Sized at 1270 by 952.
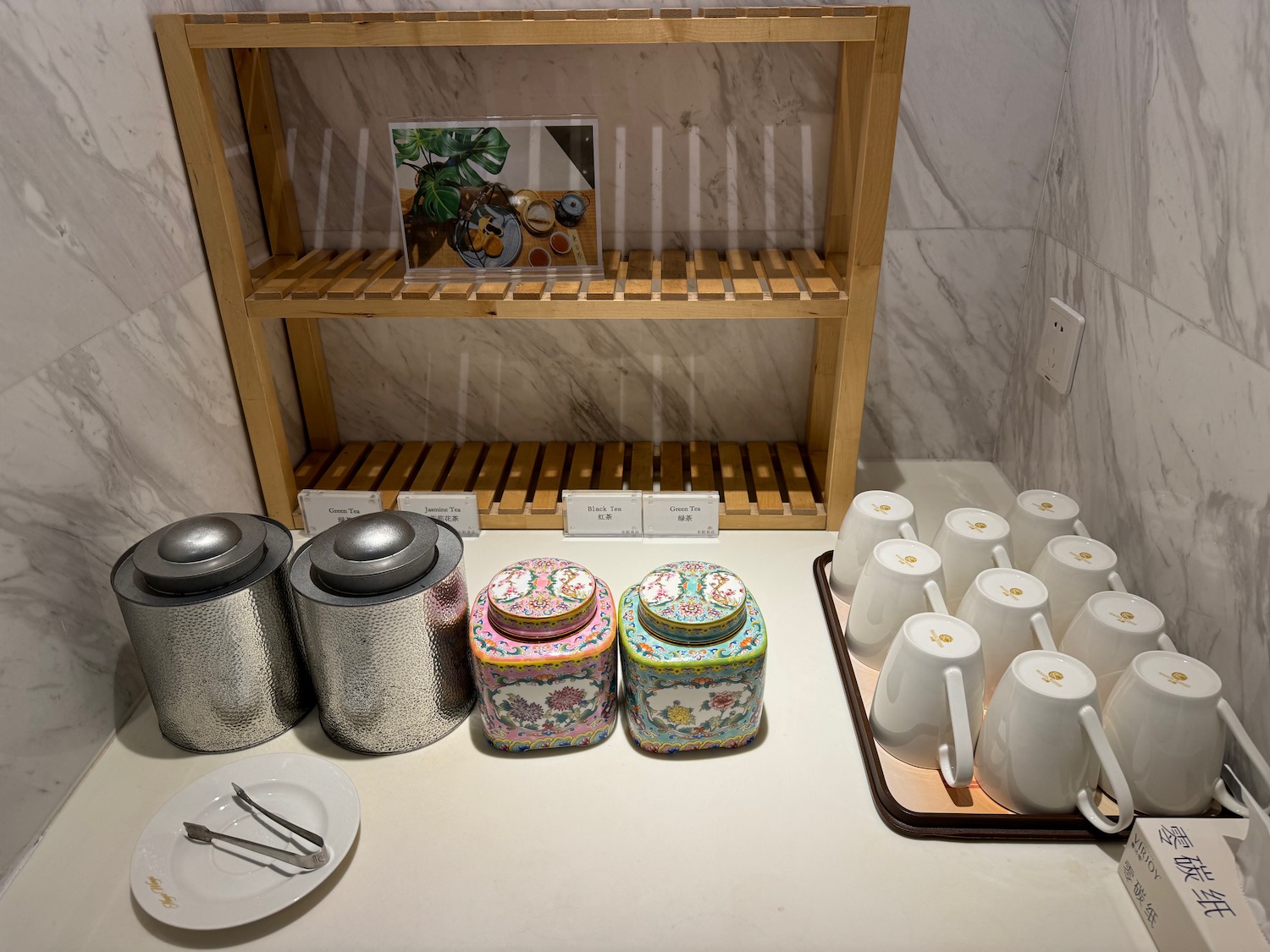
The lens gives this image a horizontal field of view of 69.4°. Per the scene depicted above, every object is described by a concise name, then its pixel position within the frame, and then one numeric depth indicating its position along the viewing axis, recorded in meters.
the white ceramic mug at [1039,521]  1.09
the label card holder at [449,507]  1.31
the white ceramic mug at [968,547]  1.05
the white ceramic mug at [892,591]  0.99
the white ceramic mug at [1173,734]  0.80
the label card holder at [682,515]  1.29
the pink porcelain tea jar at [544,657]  0.91
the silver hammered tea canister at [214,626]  0.89
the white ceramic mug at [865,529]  1.09
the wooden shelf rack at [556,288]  1.03
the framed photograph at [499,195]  1.16
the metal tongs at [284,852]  0.83
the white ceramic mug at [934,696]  0.85
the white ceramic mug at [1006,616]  0.93
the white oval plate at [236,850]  0.80
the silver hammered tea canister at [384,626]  0.89
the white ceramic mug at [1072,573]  0.99
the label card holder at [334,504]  1.29
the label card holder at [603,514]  1.29
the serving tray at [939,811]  0.86
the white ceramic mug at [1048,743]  0.80
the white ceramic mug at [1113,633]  0.89
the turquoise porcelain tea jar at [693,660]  0.90
